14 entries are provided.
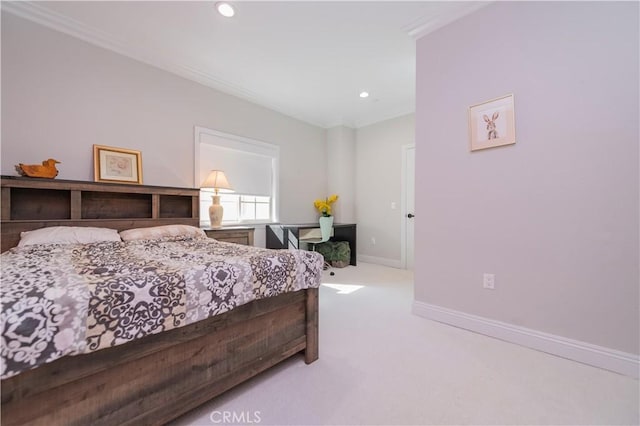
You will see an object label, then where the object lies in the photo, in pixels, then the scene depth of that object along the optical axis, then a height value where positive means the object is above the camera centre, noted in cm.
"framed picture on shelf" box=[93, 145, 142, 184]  253 +47
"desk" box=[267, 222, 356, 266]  371 -31
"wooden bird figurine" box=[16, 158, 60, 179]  208 +35
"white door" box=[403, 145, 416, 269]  423 +12
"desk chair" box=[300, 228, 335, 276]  383 -40
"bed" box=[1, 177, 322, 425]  85 -55
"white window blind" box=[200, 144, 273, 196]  341 +63
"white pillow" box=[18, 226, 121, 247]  185 -17
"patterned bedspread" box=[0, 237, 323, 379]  77 -29
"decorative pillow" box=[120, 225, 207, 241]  226 -18
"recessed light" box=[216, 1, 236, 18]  212 +166
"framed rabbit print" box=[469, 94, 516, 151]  197 +68
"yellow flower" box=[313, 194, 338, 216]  467 +15
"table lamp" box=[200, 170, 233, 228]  317 +31
